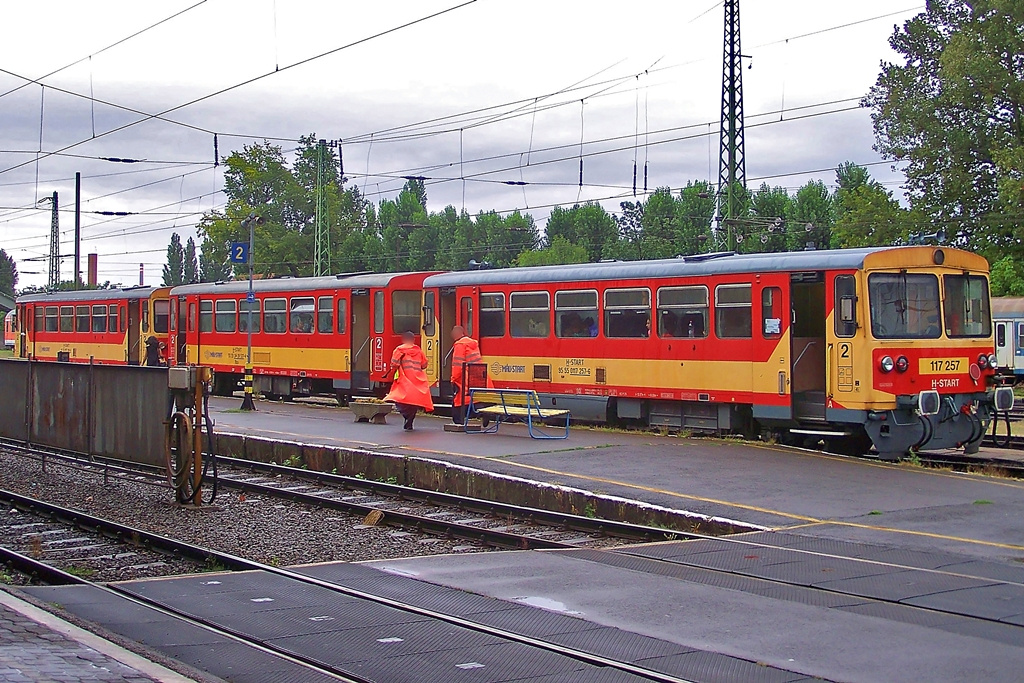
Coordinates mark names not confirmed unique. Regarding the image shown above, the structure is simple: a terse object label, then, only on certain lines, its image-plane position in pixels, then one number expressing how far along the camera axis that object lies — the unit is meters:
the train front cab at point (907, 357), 15.85
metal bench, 18.31
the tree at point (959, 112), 38.78
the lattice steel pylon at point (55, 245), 53.06
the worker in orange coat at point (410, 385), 19.47
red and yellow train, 16.00
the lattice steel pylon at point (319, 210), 38.84
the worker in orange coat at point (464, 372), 19.52
